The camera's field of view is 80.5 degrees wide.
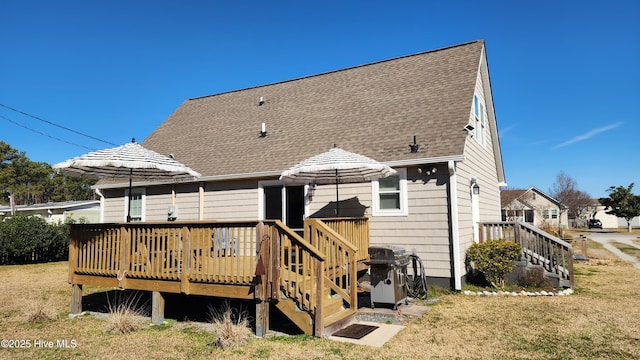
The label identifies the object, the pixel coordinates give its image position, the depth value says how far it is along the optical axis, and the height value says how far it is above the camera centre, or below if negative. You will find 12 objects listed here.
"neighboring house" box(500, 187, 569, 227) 46.26 +0.17
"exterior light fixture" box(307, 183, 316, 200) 10.17 +0.60
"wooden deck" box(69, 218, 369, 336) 5.60 -0.84
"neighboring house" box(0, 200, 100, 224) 29.72 +0.46
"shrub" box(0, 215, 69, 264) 15.12 -1.00
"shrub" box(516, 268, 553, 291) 8.68 -1.64
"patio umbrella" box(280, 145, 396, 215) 7.20 +0.85
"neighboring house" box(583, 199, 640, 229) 60.10 -1.90
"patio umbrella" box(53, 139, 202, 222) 6.60 +0.92
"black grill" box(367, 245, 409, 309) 7.06 -1.22
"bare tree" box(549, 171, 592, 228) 54.69 +2.04
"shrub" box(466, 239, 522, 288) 8.57 -1.11
